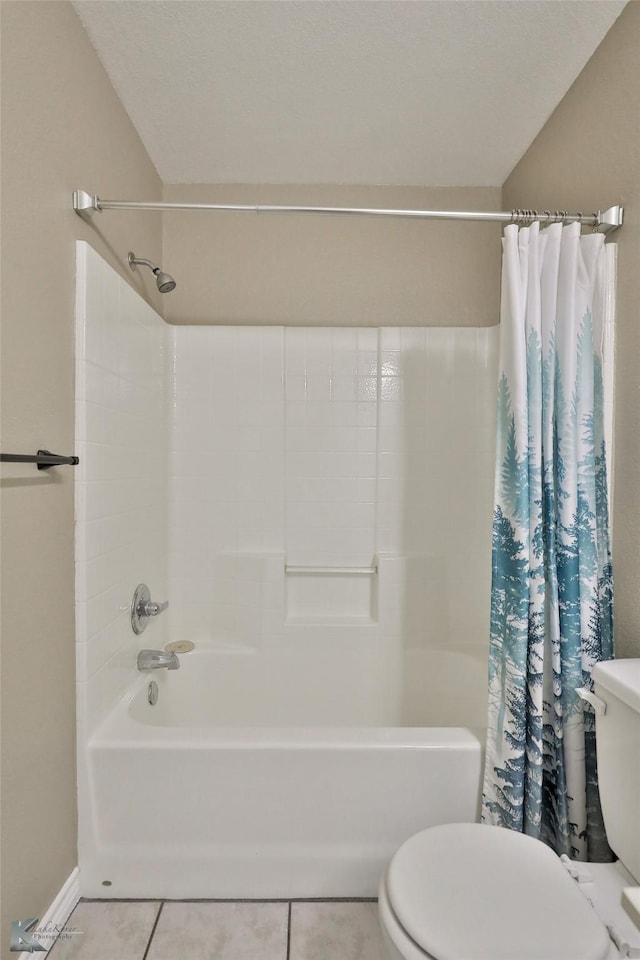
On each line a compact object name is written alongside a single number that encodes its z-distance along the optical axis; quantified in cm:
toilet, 97
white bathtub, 154
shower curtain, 150
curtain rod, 152
